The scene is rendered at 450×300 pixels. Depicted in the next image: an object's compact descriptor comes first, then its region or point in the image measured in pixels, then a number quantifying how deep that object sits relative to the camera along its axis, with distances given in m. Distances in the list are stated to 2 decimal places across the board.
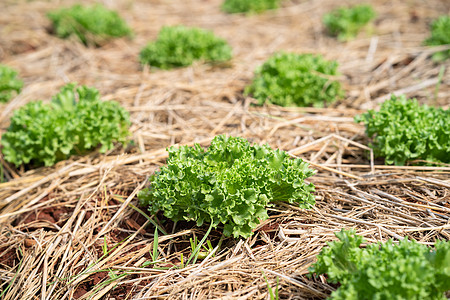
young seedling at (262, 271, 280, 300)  2.26
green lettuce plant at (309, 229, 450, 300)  2.01
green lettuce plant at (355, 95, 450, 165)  3.31
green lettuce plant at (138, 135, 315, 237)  2.67
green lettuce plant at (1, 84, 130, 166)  3.66
